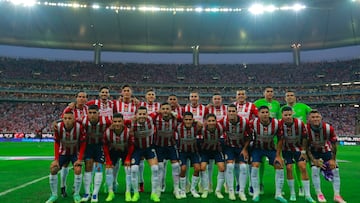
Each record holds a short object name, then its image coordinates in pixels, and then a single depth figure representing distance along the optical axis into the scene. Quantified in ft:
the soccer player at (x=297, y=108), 23.25
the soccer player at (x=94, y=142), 19.43
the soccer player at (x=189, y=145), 20.89
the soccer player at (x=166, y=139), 20.97
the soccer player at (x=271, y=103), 24.07
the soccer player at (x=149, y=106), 22.73
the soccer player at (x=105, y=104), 23.82
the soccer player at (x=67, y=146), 18.79
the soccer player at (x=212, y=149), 20.56
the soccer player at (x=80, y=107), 23.15
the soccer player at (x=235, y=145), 20.22
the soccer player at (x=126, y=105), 24.21
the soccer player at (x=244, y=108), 24.13
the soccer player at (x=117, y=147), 19.53
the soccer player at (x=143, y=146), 19.65
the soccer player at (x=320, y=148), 19.60
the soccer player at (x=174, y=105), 24.42
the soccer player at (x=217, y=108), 24.47
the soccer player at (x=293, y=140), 20.12
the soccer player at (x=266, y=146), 19.67
